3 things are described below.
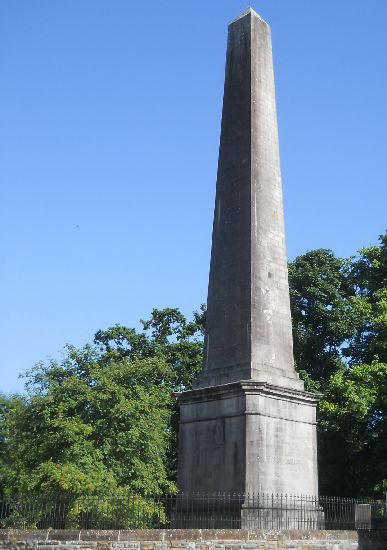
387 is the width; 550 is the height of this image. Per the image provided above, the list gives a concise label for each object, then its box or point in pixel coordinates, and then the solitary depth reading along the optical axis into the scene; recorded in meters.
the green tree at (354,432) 23.94
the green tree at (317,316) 29.44
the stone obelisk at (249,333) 15.62
